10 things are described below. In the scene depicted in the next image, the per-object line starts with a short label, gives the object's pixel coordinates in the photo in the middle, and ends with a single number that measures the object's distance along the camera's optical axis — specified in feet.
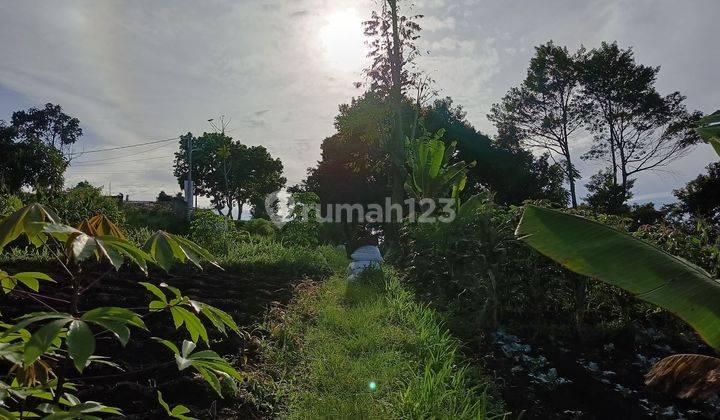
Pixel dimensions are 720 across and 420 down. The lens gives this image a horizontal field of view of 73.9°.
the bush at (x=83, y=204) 27.68
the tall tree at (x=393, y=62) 60.95
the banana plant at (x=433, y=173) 34.53
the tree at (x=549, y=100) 78.12
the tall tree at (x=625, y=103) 71.41
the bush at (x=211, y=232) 32.17
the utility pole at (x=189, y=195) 76.47
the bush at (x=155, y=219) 46.68
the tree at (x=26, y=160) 93.86
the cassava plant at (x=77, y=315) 3.22
